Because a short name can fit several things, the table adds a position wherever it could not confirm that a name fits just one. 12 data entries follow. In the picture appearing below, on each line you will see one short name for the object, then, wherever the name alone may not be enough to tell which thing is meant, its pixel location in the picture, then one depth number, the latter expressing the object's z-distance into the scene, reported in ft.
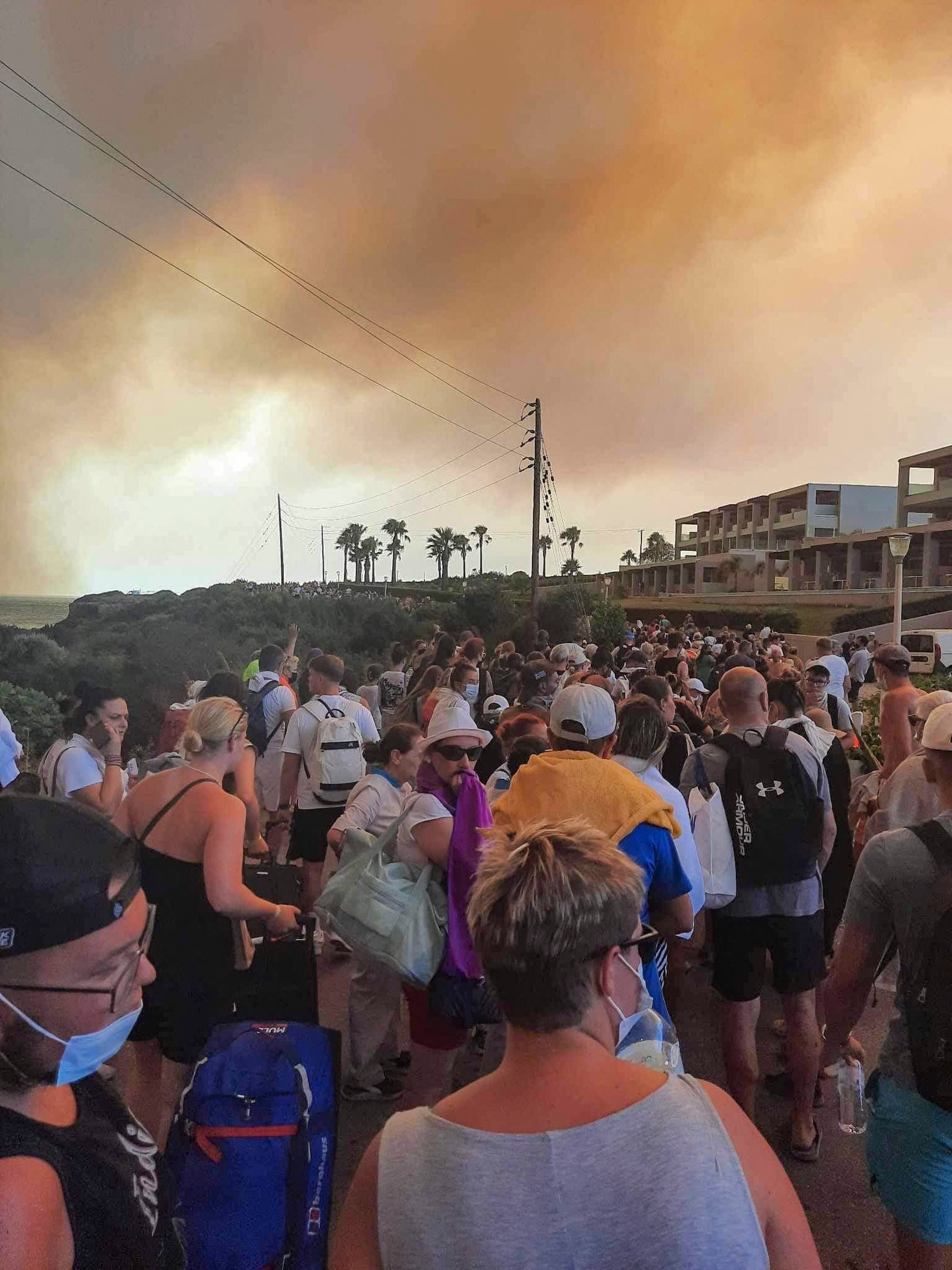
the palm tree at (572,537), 350.02
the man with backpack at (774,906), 10.89
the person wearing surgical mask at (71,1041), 3.61
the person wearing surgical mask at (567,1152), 3.56
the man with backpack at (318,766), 17.47
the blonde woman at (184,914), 9.03
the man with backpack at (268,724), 21.22
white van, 85.97
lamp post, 52.60
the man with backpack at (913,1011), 6.40
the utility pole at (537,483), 78.33
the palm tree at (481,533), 271.90
